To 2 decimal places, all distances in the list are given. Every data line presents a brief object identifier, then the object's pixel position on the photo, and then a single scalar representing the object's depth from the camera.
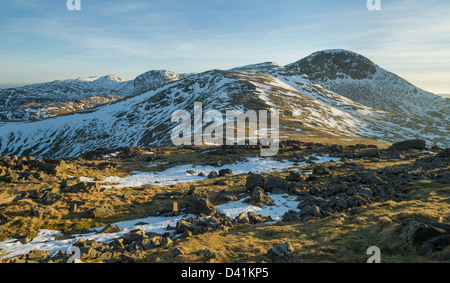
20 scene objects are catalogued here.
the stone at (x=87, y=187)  26.76
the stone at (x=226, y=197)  25.03
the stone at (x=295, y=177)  32.06
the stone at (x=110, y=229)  17.89
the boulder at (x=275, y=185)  27.70
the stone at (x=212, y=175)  38.08
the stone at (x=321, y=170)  34.69
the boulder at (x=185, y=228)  17.59
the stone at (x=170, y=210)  21.44
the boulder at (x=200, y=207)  21.50
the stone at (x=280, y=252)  12.81
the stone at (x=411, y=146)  56.26
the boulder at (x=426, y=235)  11.78
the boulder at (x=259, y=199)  24.03
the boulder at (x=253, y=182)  28.05
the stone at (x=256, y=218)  20.28
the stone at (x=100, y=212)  20.72
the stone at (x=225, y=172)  38.91
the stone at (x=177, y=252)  13.49
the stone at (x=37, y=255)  13.69
